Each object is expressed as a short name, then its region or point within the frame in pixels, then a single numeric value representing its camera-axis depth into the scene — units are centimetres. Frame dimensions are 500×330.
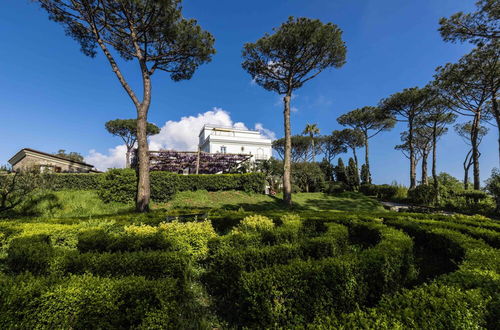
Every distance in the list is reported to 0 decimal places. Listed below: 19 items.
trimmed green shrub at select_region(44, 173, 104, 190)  1460
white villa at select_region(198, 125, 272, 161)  3319
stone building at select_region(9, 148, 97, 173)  1919
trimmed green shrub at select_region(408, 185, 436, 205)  1614
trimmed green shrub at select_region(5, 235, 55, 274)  314
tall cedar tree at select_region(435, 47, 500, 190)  1413
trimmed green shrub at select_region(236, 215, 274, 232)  526
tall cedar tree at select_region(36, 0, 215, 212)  959
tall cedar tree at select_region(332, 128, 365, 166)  3578
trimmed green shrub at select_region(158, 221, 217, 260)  413
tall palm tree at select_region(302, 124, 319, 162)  4182
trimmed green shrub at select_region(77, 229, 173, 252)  396
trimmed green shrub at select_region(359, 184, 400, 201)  2141
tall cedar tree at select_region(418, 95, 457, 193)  2029
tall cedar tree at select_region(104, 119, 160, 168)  3334
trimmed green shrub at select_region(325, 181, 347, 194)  2461
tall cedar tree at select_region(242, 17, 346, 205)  1330
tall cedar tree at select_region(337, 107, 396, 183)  3028
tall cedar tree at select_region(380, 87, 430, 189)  2147
